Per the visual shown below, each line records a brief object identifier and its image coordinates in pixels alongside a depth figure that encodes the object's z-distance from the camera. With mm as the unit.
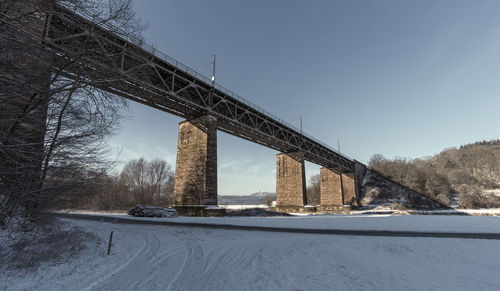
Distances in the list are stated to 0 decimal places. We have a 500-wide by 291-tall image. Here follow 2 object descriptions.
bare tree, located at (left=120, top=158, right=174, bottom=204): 49312
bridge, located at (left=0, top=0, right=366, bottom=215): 6531
